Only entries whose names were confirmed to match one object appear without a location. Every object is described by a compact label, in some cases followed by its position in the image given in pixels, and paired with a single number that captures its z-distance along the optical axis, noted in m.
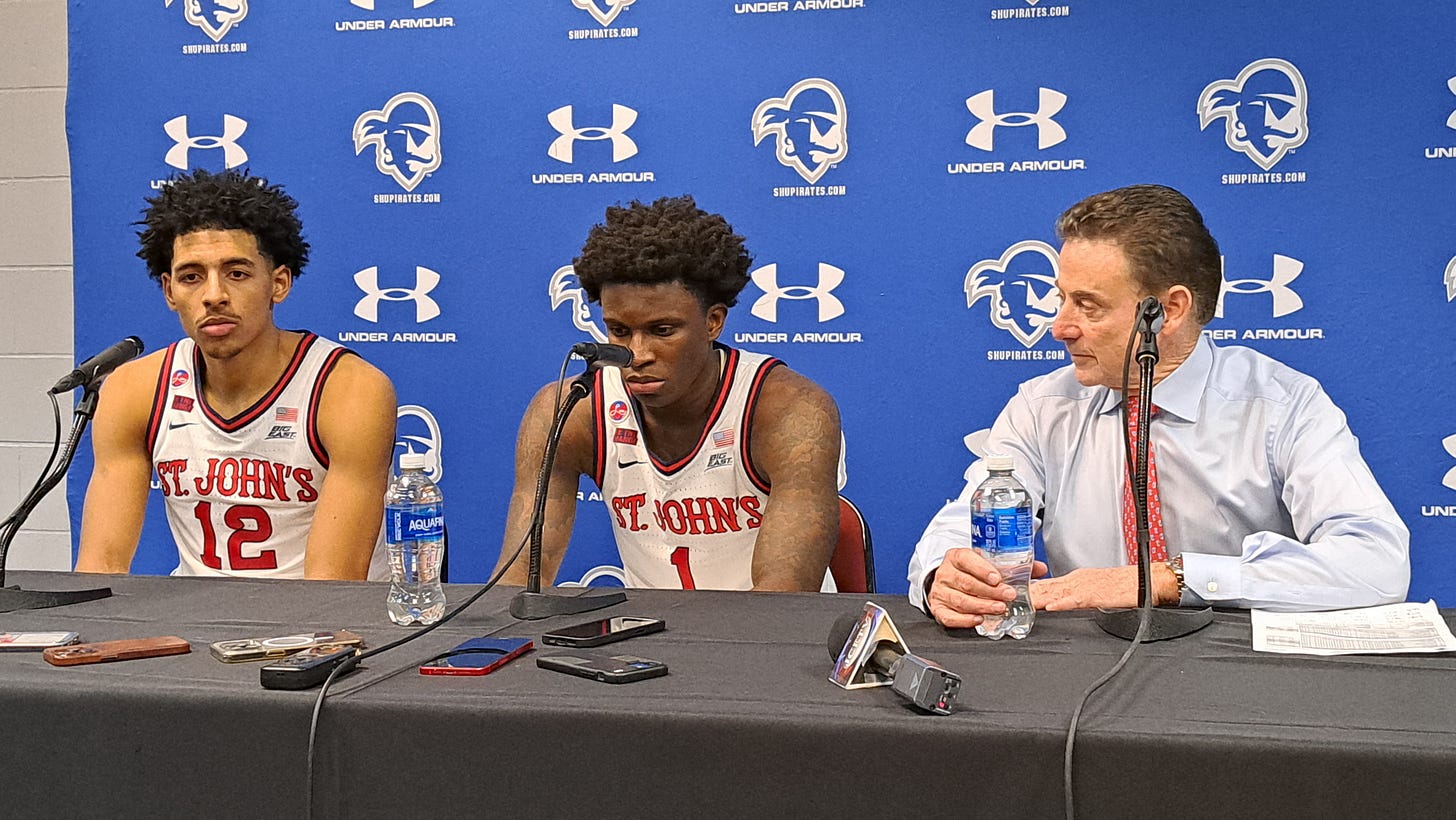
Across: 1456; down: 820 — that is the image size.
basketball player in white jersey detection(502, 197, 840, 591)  2.33
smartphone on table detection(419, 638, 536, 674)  1.28
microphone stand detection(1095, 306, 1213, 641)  1.39
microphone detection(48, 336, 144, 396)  1.81
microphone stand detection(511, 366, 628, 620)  1.62
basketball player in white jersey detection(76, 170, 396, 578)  2.45
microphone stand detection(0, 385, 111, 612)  1.76
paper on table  1.30
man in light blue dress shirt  1.86
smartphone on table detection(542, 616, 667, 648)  1.43
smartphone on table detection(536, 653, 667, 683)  1.24
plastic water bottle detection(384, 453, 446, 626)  1.61
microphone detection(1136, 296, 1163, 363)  1.44
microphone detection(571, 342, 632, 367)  1.66
